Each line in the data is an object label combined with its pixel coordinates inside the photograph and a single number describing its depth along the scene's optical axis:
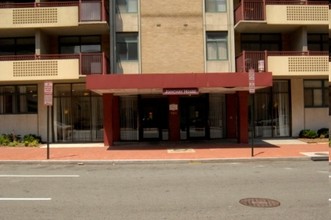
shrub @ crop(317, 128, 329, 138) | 23.21
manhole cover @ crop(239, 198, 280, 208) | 8.00
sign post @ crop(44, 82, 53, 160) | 16.30
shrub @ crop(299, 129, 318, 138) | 23.17
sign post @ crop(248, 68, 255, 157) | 15.98
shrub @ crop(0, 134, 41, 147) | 21.98
